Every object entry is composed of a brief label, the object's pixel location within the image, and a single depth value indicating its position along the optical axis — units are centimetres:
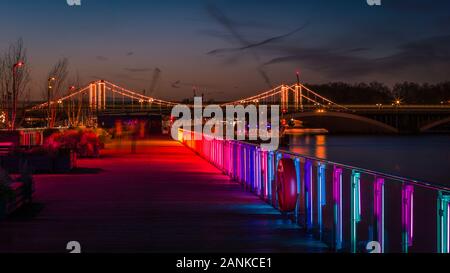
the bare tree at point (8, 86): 3972
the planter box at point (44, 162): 1917
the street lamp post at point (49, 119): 4682
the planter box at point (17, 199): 1066
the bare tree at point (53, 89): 5430
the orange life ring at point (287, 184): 1067
